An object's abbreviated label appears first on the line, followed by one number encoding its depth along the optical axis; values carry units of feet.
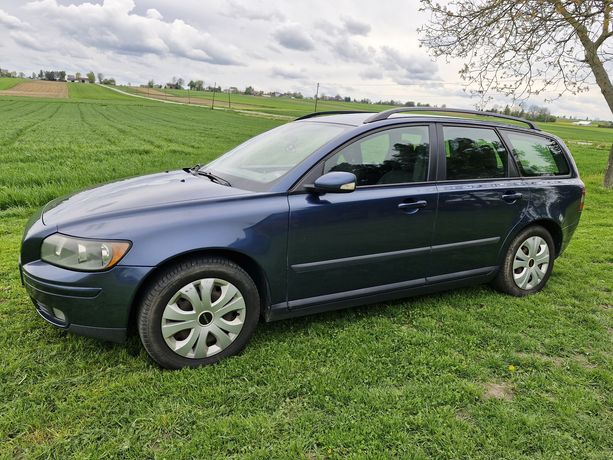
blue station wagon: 8.65
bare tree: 28.53
